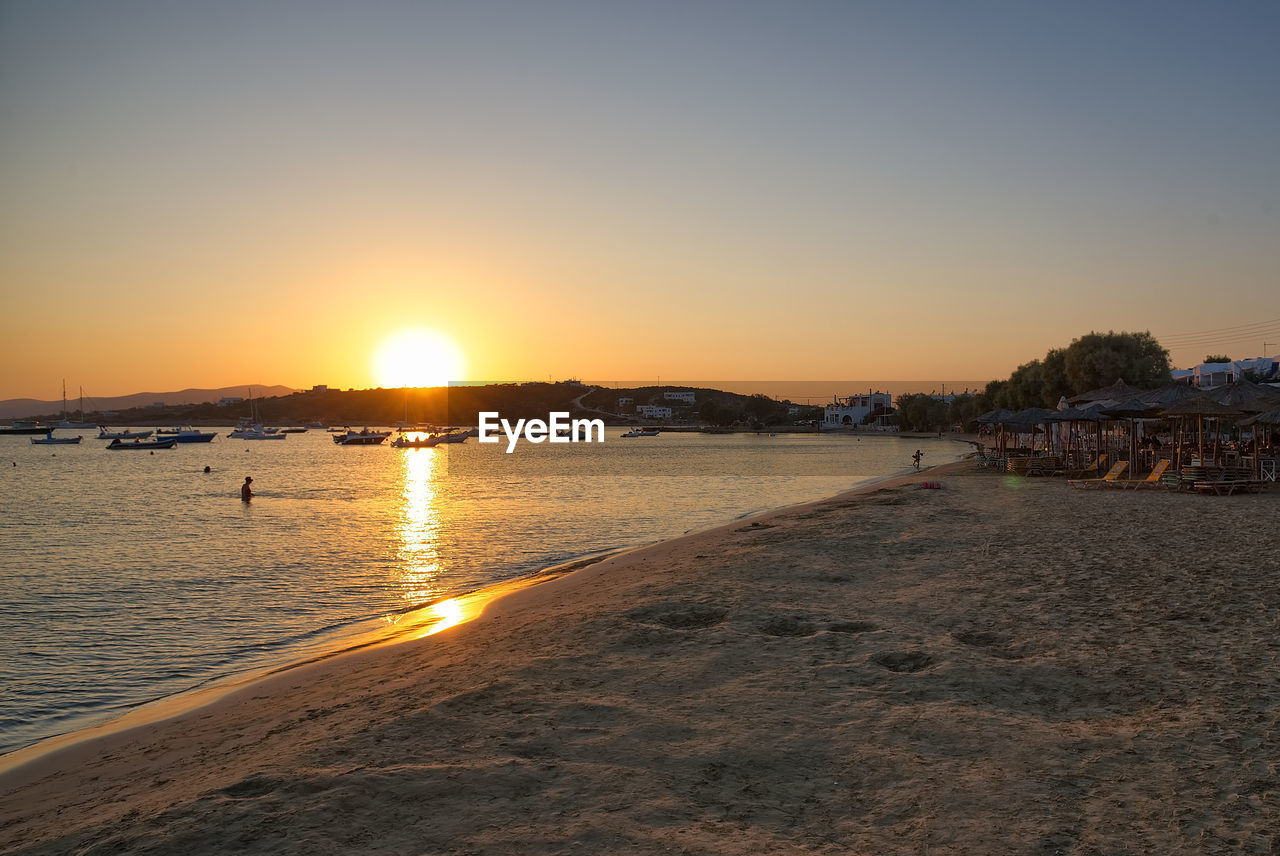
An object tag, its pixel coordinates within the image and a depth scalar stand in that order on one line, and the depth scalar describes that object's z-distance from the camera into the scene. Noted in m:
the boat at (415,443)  123.25
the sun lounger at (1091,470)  28.61
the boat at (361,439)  130.88
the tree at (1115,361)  56.97
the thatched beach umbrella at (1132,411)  24.39
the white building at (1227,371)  75.62
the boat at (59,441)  135.12
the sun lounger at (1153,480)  23.66
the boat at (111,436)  132.60
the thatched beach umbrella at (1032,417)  30.77
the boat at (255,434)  153.75
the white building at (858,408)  189.25
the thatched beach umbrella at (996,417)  33.27
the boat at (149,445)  112.44
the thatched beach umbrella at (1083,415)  26.51
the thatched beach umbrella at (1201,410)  22.00
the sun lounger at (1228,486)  21.00
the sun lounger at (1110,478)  25.28
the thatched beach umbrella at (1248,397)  22.12
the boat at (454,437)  135.62
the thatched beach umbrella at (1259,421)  20.44
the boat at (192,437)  119.69
